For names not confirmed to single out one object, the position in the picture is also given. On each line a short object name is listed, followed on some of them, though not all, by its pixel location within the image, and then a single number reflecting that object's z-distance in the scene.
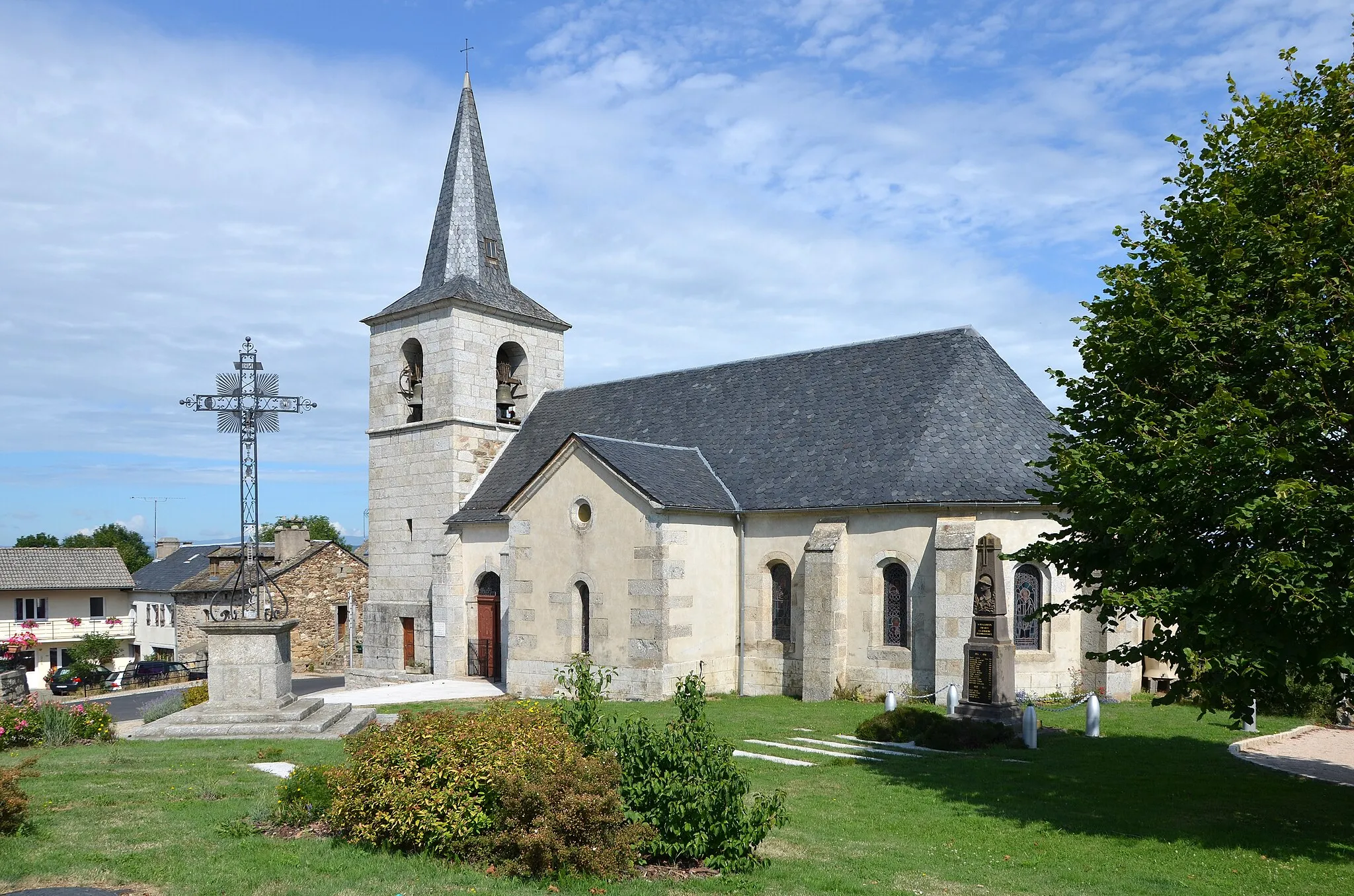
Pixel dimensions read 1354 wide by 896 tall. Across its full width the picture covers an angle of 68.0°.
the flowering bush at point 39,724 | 14.98
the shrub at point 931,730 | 16.28
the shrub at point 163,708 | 18.84
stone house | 44.38
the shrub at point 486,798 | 8.31
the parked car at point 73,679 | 40.50
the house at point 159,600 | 51.72
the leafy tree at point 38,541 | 99.12
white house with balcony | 50.44
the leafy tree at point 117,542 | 93.69
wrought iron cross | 17.80
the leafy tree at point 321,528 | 97.62
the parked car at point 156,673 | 41.59
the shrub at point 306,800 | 9.66
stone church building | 22.08
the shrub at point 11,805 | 8.73
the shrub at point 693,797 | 8.73
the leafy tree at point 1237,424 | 9.48
